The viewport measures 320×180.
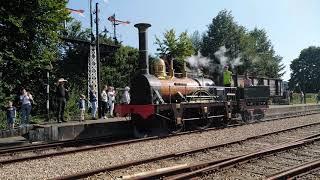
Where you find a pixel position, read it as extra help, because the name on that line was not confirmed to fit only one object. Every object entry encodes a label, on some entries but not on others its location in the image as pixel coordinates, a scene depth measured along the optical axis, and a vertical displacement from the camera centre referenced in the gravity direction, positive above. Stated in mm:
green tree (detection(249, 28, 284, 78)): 51594 +5518
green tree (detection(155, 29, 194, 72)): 41750 +5571
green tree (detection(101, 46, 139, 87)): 37459 +3404
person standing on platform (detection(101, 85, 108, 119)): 19770 +59
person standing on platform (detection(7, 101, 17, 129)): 16500 -431
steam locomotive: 15070 +29
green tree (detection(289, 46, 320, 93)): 86438 +6247
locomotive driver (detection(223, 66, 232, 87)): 19203 +1042
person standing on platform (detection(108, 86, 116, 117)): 20556 +248
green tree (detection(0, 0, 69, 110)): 20625 +3351
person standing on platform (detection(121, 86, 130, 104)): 18688 +302
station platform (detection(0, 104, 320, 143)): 14258 -964
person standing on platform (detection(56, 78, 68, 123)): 17062 +263
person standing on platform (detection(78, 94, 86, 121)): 18630 -82
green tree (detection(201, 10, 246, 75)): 48625 +7273
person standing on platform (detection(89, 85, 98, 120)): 19203 -24
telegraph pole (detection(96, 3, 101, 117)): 20312 +3151
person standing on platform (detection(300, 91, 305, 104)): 44394 +177
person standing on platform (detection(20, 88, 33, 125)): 16312 -90
